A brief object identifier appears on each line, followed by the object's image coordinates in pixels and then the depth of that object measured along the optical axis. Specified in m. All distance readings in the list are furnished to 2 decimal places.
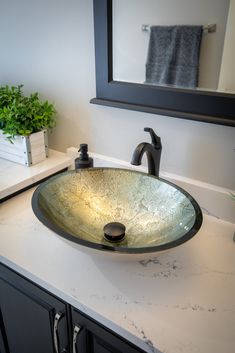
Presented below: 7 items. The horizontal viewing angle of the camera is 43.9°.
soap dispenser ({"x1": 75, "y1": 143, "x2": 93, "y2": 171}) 1.05
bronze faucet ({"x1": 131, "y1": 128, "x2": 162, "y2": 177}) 0.85
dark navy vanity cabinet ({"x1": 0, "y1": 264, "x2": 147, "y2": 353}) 0.71
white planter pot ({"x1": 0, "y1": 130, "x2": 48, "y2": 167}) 1.15
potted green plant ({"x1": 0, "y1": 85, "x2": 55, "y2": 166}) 1.11
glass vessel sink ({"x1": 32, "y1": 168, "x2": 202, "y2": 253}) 0.82
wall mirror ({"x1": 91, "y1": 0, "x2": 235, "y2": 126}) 0.84
